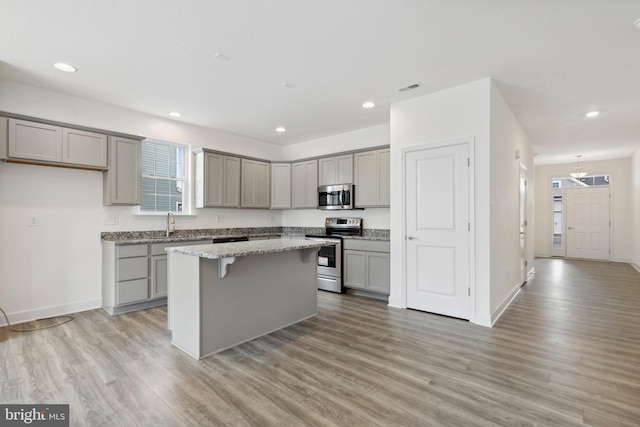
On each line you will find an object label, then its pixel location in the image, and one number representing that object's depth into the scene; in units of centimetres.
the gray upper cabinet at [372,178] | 480
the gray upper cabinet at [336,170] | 526
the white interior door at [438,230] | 358
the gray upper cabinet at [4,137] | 328
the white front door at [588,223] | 827
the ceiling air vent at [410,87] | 358
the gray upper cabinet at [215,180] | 508
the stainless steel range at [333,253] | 500
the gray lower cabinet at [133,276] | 382
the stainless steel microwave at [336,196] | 520
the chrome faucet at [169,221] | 475
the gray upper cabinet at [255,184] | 570
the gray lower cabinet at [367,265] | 449
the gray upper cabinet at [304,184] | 579
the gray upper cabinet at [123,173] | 407
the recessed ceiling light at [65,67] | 309
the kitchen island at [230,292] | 263
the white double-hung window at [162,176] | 469
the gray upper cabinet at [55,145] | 338
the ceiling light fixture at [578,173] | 793
